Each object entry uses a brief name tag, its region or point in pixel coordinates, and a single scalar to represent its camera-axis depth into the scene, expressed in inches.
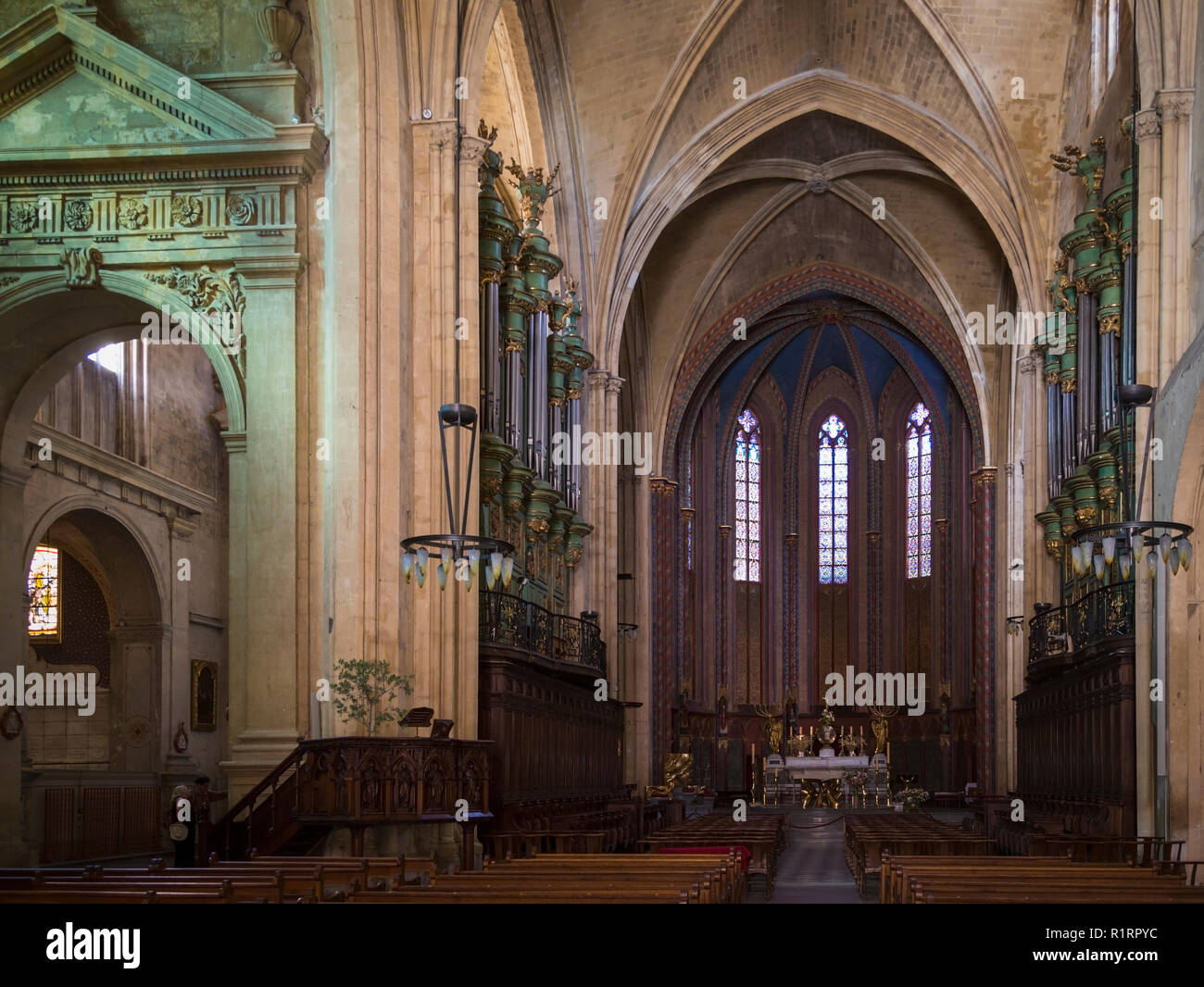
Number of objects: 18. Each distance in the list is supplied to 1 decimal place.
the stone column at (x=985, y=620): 1352.1
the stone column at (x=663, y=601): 1422.2
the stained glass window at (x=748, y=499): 1702.8
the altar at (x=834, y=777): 1373.0
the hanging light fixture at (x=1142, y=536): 540.7
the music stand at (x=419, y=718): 591.2
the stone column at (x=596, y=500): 1155.9
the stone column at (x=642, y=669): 1312.7
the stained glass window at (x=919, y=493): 1648.6
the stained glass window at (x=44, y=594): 920.3
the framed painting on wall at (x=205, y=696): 989.2
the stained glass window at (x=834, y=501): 1712.6
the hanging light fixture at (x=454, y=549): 559.5
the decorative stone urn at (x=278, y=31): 655.8
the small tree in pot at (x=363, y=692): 591.8
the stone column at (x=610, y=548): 1169.4
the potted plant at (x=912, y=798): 1305.4
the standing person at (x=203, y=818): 546.6
